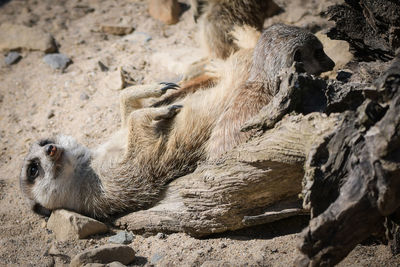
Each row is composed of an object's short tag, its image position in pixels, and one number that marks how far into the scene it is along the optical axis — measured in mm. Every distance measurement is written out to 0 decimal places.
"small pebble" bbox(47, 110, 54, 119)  9203
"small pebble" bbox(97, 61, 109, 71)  9891
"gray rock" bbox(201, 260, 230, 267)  5211
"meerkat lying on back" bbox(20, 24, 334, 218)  6191
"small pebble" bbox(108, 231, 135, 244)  6492
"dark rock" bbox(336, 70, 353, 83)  5881
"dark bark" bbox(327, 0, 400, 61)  5777
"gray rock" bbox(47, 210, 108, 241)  6449
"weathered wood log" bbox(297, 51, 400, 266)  3857
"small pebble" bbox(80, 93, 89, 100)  9406
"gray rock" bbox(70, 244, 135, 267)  5418
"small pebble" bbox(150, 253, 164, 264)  5737
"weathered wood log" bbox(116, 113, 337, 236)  4777
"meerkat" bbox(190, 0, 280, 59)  7617
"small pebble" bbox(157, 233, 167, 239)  6436
